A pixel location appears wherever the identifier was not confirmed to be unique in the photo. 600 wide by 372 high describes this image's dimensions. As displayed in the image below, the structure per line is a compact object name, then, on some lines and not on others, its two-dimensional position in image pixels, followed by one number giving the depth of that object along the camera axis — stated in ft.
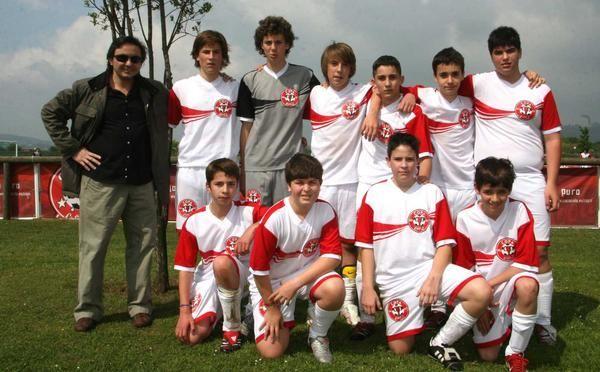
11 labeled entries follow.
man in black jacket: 16.22
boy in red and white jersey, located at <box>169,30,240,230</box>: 16.55
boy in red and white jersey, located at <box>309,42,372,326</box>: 16.30
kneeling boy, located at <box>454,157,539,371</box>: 12.92
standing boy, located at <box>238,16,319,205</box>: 16.55
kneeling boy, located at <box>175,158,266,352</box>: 14.58
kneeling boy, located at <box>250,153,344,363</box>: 13.48
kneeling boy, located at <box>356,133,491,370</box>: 13.47
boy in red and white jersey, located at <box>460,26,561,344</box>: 15.58
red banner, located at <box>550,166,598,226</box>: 40.65
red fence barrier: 40.70
